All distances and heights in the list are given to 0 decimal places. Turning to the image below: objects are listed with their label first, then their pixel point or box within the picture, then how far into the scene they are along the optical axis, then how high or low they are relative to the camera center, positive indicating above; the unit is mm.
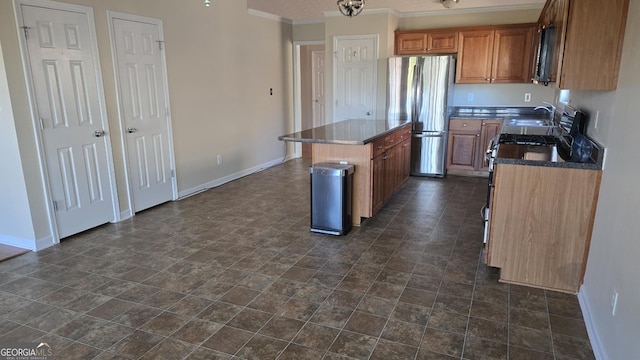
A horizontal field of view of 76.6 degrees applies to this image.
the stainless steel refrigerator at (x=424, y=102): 5656 -154
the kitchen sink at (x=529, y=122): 4949 -404
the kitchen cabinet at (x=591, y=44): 2322 +263
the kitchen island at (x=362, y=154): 3762 -605
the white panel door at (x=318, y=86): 8352 +126
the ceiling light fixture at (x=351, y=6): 3459 +723
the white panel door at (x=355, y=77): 6191 +233
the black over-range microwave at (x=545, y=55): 3196 +287
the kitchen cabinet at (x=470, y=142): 5730 -725
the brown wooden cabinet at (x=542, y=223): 2592 -873
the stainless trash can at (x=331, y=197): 3701 -958
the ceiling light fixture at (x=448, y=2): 5262 +1136
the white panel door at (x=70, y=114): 3410 -165
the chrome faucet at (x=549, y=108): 5062 -254
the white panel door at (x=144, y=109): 4168 -159
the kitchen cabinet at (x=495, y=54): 5520 +492
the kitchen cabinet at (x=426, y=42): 5866 +715
